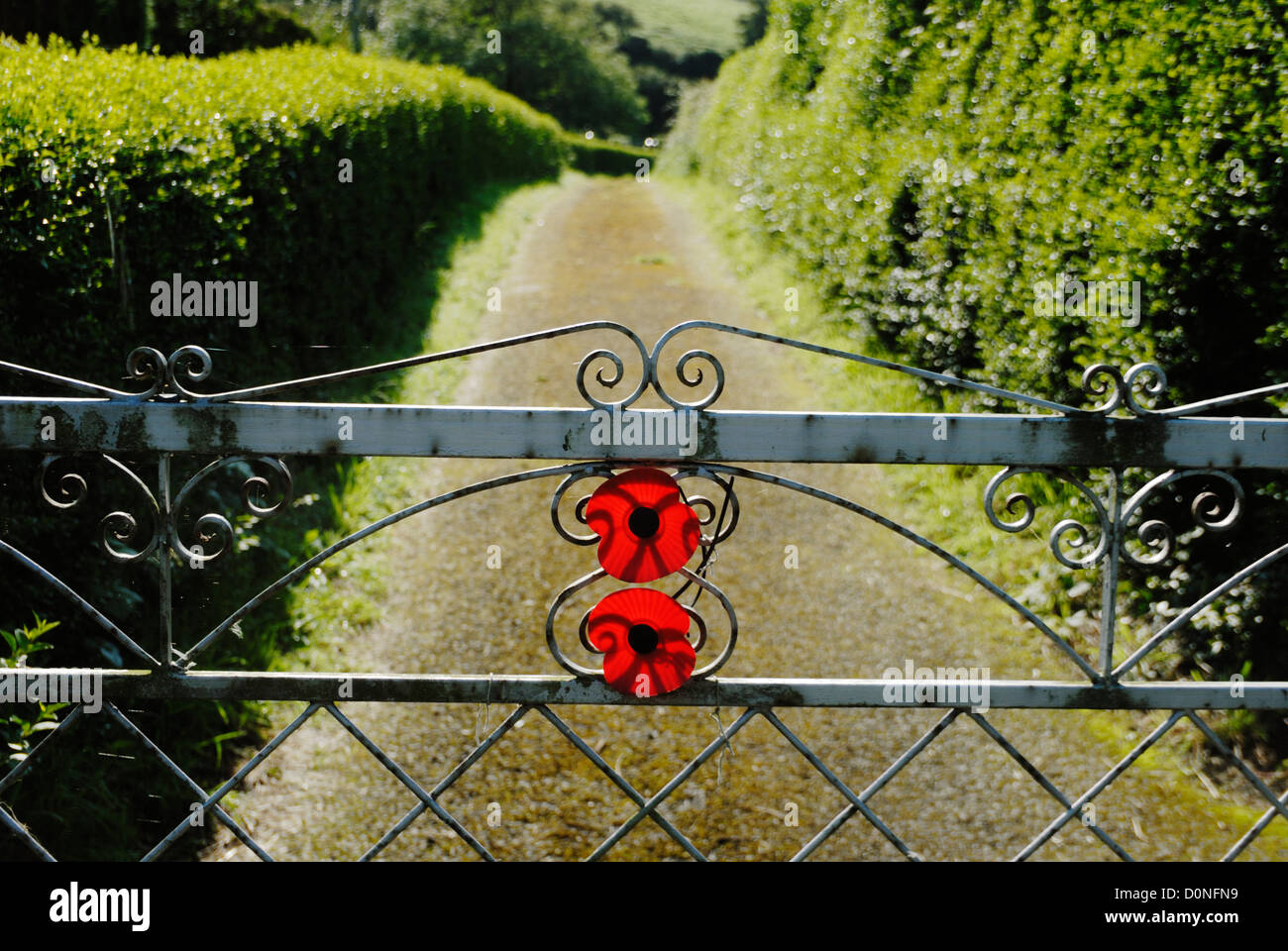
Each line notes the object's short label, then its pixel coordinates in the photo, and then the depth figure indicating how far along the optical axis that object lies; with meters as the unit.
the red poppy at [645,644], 2.10
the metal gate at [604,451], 1.99
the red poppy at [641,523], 2.02
